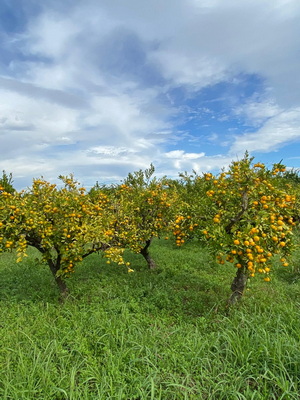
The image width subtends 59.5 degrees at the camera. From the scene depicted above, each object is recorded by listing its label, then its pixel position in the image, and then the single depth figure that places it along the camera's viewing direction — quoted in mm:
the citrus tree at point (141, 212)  6949
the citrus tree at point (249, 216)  4211
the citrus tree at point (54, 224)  5270
